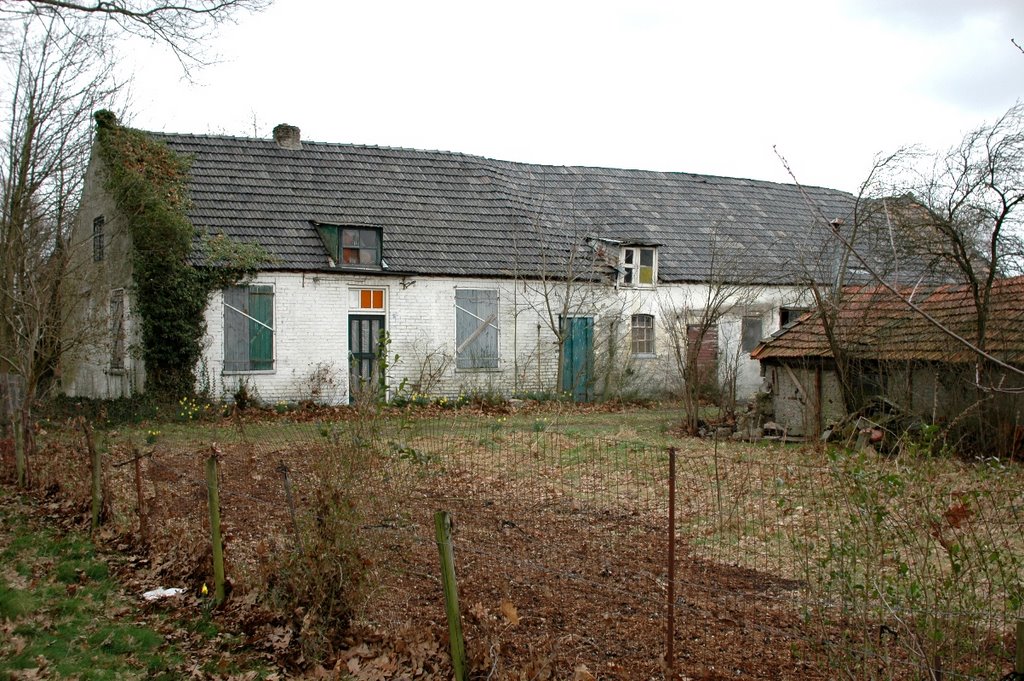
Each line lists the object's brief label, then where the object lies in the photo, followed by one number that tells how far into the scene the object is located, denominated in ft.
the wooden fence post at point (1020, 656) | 12.69
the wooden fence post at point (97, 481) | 32.86
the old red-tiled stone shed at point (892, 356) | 48.65
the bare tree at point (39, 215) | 50.03
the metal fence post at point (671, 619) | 18.35
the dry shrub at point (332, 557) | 20.92
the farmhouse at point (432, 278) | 72.33
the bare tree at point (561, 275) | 80.64
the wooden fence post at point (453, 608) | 18.24
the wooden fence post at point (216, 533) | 25.07
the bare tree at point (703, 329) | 60.54
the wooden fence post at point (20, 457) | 40.40
